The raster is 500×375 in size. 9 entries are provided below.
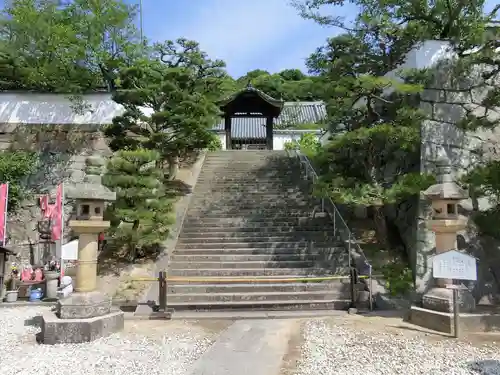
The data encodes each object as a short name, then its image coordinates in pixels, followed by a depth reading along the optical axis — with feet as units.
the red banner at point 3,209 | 33.88
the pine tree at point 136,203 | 30.63
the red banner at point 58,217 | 34.94
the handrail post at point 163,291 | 24.56
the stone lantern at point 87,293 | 19.21
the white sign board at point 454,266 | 19.15
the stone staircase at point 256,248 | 26.99
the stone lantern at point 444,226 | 21.02
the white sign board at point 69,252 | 25.72
